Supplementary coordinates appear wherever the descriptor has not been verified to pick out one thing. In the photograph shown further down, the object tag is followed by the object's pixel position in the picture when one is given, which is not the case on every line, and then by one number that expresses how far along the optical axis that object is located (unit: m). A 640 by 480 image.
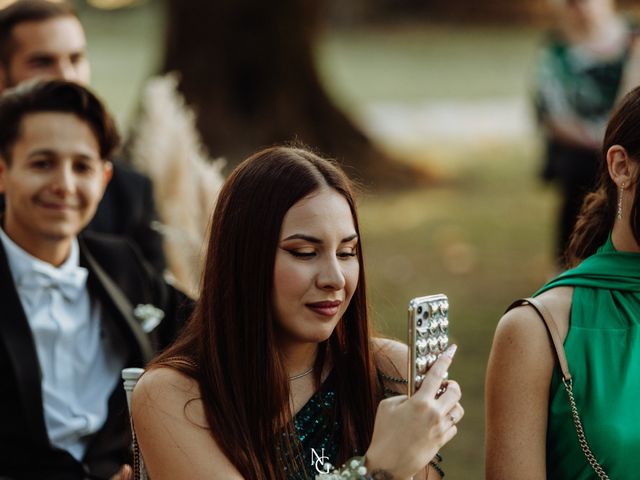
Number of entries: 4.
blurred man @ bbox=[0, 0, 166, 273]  4.44
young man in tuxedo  3.36
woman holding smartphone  2.50
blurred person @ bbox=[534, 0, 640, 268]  7.04
